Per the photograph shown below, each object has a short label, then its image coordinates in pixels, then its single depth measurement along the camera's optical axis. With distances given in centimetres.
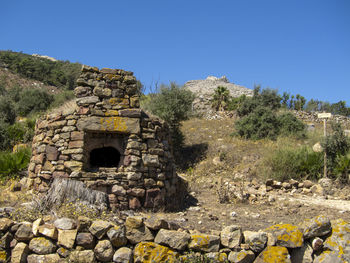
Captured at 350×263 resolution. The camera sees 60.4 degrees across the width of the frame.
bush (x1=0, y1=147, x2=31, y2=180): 952
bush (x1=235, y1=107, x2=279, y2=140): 1569
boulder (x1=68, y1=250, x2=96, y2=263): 399
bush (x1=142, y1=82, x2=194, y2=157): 1490
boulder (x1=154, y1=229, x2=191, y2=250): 411
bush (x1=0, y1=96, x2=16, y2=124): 1812
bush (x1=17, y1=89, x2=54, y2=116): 2030
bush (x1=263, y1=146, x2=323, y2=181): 1066
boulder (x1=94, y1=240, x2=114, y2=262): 405
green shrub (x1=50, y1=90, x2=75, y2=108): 2027
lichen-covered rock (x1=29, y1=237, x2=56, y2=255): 415
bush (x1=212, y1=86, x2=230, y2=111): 2598
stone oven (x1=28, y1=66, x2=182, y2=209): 660
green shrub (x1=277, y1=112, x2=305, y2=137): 1591
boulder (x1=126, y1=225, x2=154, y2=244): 416
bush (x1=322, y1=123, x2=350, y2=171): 1083
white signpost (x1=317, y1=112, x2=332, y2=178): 1042
